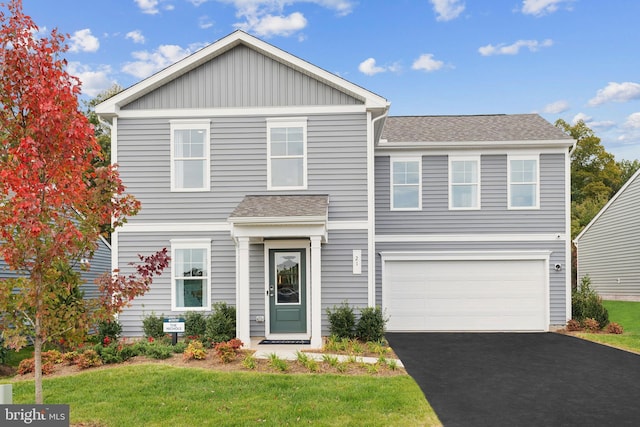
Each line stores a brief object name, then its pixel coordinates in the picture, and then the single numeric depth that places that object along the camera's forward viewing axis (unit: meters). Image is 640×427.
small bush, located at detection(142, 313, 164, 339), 13.60
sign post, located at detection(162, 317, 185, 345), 12.54
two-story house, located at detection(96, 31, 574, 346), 13.92
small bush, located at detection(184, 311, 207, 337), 13.58
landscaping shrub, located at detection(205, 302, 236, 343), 12.78
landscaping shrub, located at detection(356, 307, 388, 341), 13.12
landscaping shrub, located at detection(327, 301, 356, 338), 13.16
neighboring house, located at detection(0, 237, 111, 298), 19.91
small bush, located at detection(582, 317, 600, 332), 16.16
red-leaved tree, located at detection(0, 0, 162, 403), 5.93
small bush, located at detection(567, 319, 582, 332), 16.23
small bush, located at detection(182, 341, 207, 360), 11.10
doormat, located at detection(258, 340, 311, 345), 13.23
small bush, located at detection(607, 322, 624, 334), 15.91
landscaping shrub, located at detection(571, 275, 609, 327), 16.48
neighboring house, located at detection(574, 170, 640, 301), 22.67
